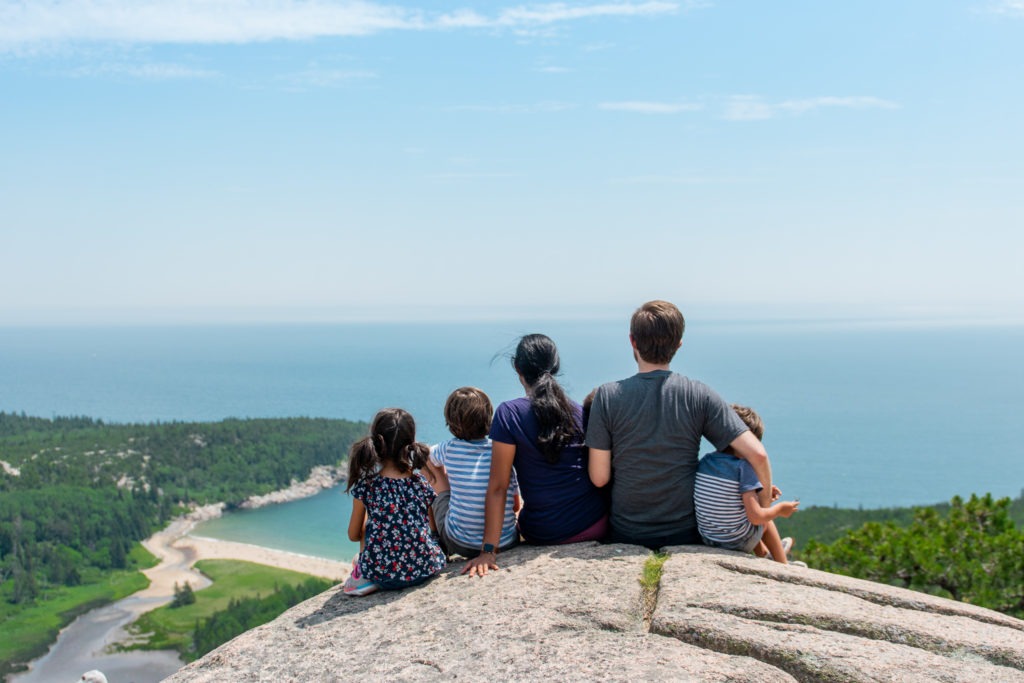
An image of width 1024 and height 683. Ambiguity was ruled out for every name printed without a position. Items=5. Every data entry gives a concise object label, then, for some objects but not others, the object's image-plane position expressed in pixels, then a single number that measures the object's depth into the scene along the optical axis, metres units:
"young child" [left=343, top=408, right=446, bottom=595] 4.88
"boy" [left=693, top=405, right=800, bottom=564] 4.99
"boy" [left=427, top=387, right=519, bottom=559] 5.23
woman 5.04
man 4.84
